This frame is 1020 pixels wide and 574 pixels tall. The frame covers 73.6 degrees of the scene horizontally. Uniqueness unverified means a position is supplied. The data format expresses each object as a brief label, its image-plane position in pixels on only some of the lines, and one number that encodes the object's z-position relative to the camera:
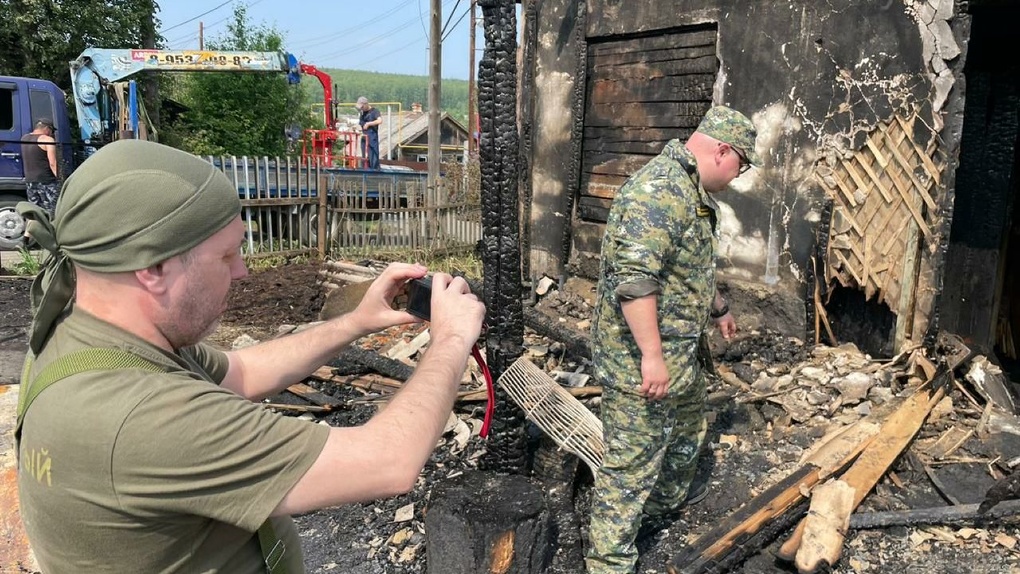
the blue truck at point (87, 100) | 10.94
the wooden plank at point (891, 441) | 3.65
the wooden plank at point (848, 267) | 5.22
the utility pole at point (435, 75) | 12.40
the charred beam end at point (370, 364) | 5.51
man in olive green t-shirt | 1.08
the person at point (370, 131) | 18.50
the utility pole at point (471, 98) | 21.18
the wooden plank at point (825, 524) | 3.13
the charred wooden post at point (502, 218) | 3.20
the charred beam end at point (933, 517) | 3.42
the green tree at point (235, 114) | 18.17
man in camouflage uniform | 2.99
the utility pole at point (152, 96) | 15.88
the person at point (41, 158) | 10.55
